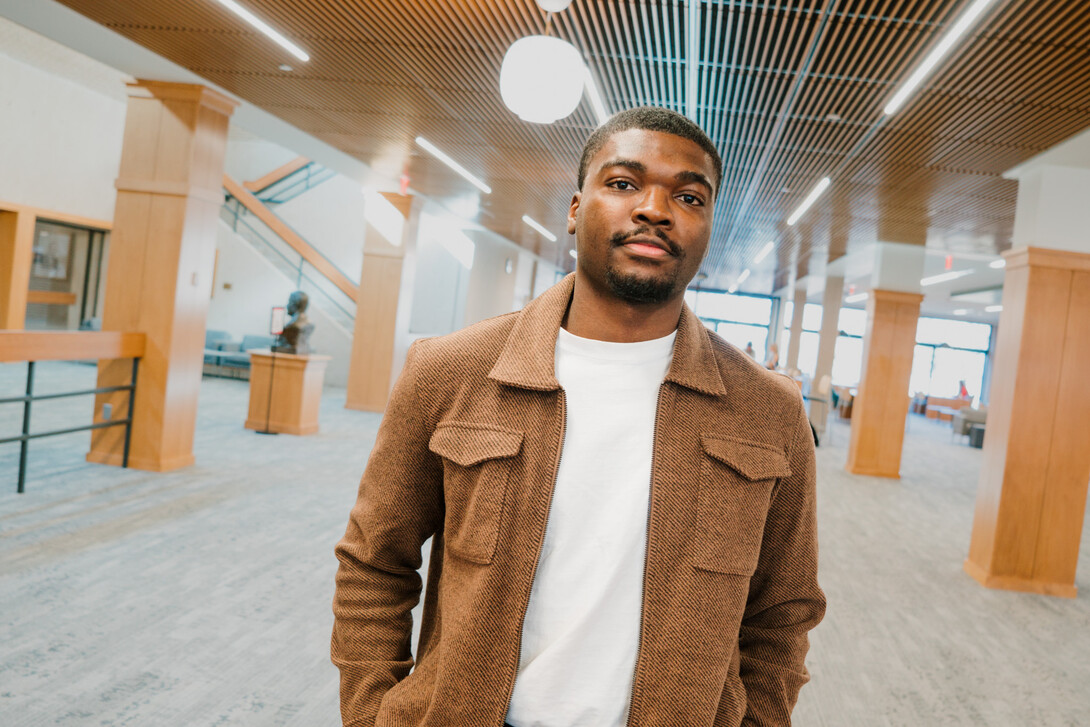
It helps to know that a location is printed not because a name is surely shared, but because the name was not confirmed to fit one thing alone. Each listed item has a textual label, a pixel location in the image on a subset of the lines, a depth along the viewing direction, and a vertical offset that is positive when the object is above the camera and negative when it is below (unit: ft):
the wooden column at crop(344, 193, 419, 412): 39.09 +1.35
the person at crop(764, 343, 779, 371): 52.47 +1.78
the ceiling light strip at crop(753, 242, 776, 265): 43.15 +7.42
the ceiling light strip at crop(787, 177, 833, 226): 25.70 +6.64
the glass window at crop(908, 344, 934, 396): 94.43 +3.66
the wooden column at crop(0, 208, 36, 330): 41.14 +1.35
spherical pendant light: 11.34 +3.93
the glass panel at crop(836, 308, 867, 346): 96.43 +8.38
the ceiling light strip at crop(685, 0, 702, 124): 13.71 +6.15
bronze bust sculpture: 31.22 -0.34
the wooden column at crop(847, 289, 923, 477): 37.27 +0.44
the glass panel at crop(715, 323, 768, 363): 90.38 +5.09
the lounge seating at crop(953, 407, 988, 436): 58.03 -0.88
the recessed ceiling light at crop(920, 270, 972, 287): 50.23 +8.28
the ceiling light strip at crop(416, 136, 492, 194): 27.04 +6.60
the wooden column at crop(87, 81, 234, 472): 21.81 +1.47
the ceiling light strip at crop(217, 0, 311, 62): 15.98 +6.14
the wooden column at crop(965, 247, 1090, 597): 20.02 -0.46
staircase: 54.70 +4.76
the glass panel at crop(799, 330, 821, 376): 97.51 +4.32
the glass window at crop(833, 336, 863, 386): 96.32 +3.62
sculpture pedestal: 30.60 -2.72
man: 3.64 -0.66
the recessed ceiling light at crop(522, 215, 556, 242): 42.74 +7.14
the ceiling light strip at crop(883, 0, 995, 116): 12.37 +6.10
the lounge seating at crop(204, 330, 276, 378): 49.60 -2.35
